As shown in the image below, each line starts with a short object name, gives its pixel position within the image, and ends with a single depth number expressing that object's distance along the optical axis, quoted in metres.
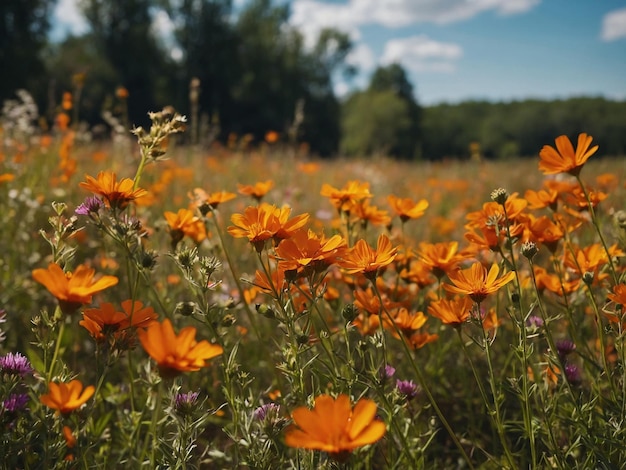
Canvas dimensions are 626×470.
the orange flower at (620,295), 0.91
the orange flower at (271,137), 3.72
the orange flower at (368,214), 1.35
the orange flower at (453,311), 0.97
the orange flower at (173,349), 0.64
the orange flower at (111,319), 0.83
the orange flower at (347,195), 1.24
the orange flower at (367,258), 0.91
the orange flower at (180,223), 1.15
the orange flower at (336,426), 0.61
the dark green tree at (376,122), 29.72
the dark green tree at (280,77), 23.73
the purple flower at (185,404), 0.85
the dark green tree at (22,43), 14.97
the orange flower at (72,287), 0.74
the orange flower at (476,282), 0.91
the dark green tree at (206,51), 22.86
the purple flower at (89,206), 0.97
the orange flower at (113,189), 0.90
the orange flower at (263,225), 0.93
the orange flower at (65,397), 0.71
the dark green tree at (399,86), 35.39
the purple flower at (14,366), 0.92
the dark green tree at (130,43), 22.00
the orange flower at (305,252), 0.90
